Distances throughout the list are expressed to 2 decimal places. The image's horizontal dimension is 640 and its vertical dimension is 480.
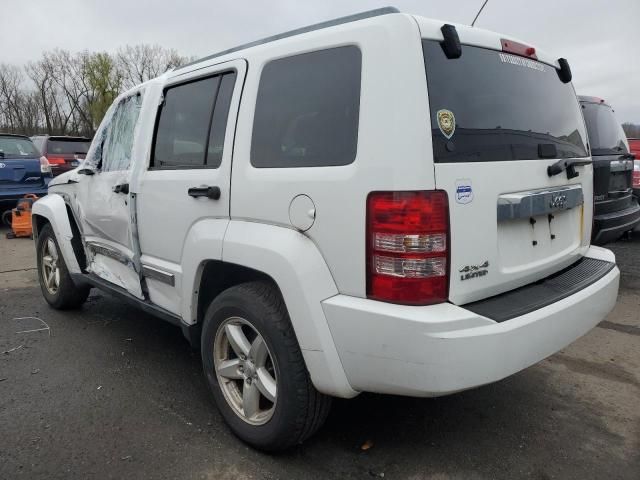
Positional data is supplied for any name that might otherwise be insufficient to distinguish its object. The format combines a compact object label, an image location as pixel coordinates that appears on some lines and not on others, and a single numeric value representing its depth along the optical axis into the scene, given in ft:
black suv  15.76
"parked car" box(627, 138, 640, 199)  21.93
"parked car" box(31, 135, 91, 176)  37.11
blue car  30.58
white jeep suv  6.32
